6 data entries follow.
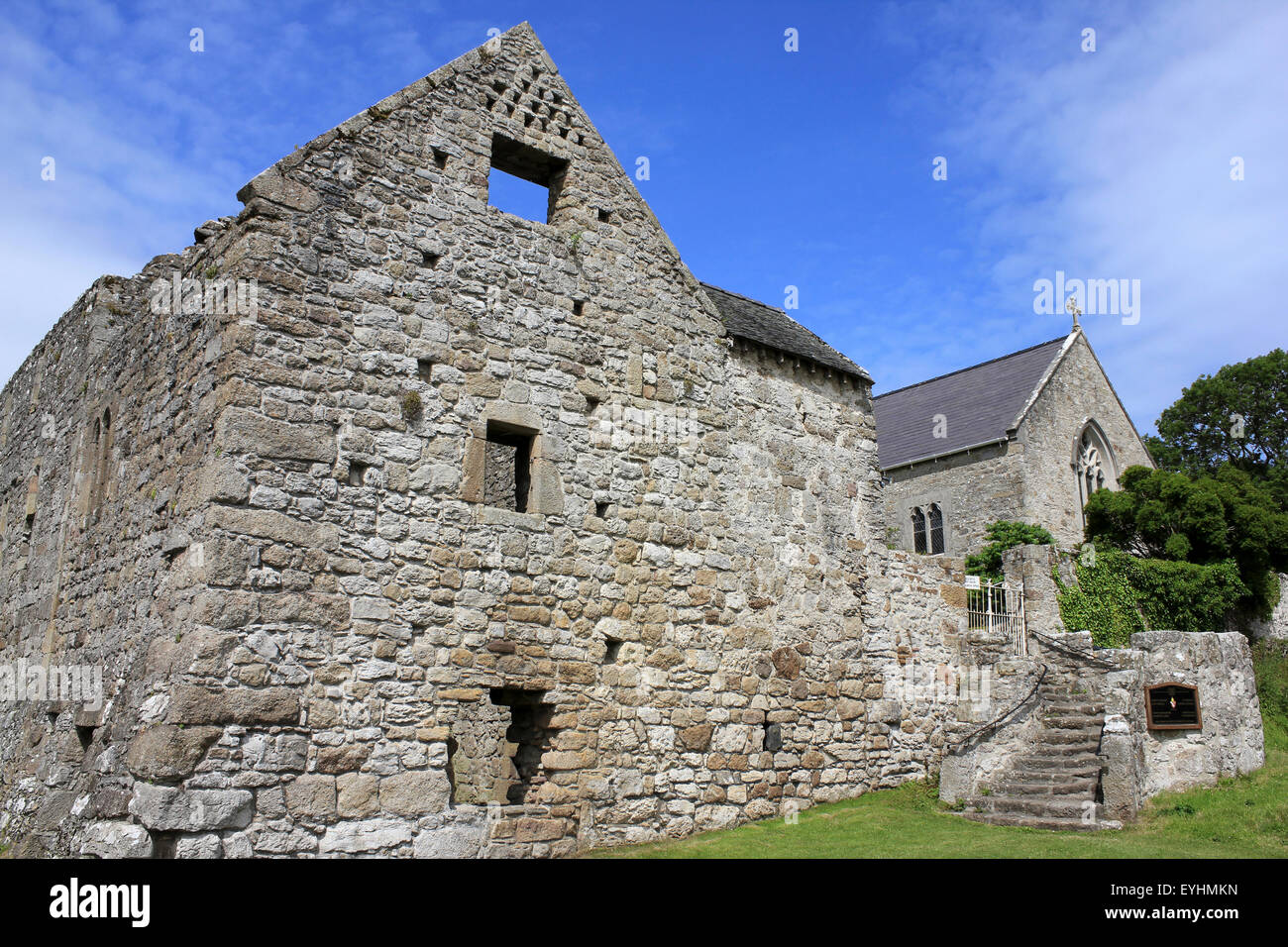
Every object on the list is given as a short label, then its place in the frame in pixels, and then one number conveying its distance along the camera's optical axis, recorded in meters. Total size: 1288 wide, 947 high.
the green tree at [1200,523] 18.88
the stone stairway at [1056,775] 10.26
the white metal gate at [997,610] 14.09
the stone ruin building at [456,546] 7.89
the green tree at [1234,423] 33.28
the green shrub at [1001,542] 23.03
